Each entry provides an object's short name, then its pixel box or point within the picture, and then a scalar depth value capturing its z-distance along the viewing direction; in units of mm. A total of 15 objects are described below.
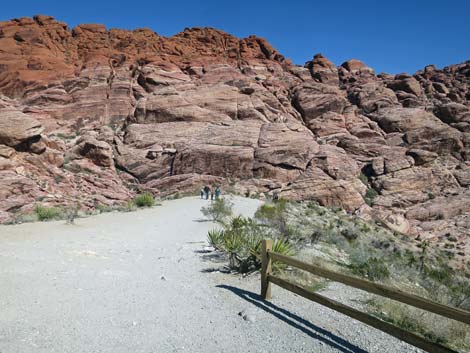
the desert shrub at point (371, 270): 9766
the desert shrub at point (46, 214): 17938
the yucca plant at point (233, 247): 9133
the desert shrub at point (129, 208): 24297
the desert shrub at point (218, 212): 20506
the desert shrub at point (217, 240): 11039
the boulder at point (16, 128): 29750
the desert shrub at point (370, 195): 38281
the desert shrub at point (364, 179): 41281
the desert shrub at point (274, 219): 12891
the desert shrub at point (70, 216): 16681
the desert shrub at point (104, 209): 23844
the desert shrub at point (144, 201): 26189
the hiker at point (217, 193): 30742
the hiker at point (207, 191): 32656
